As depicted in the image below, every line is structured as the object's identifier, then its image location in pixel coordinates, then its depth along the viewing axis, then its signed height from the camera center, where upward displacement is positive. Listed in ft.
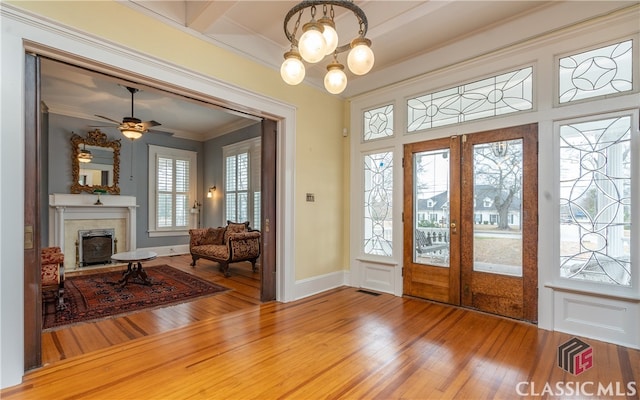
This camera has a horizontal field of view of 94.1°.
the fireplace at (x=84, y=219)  19.54 -1.43
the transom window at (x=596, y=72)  9.00 +4.07
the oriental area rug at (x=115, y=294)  11.24 -4.44
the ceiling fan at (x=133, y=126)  15.84 +3.91
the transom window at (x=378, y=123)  14.51 +3.87
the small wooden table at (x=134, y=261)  15.08 -3.11
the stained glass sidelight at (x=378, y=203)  14.38 -0.15
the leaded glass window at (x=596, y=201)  9.00 +0.00
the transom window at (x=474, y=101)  10.84 +4.00
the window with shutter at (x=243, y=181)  22.34 +1.44
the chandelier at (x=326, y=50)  5.73 +3.10
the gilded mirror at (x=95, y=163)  20.43 +2.55
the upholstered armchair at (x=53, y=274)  11.33 -2.92
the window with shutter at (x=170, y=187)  24.50 +1.04
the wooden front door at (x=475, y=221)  10.62 -0.82
